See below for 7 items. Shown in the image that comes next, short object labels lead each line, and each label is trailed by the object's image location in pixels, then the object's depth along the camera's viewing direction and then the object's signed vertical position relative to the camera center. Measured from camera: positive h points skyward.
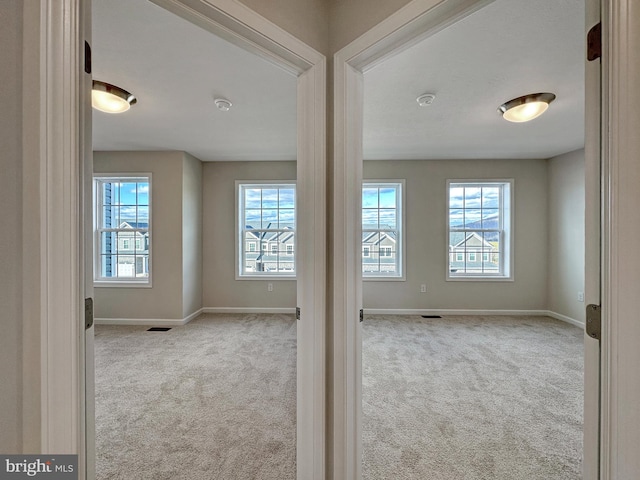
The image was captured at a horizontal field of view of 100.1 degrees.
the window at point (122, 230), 4.17 +0.16
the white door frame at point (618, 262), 0.61 -0.05
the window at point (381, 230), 4.68 +0.17
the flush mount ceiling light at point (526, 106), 2.44 +1.25
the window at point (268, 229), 4.75 +0.20
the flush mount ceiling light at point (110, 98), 2.19 +1.22
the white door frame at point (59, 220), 0.65 +0.05
